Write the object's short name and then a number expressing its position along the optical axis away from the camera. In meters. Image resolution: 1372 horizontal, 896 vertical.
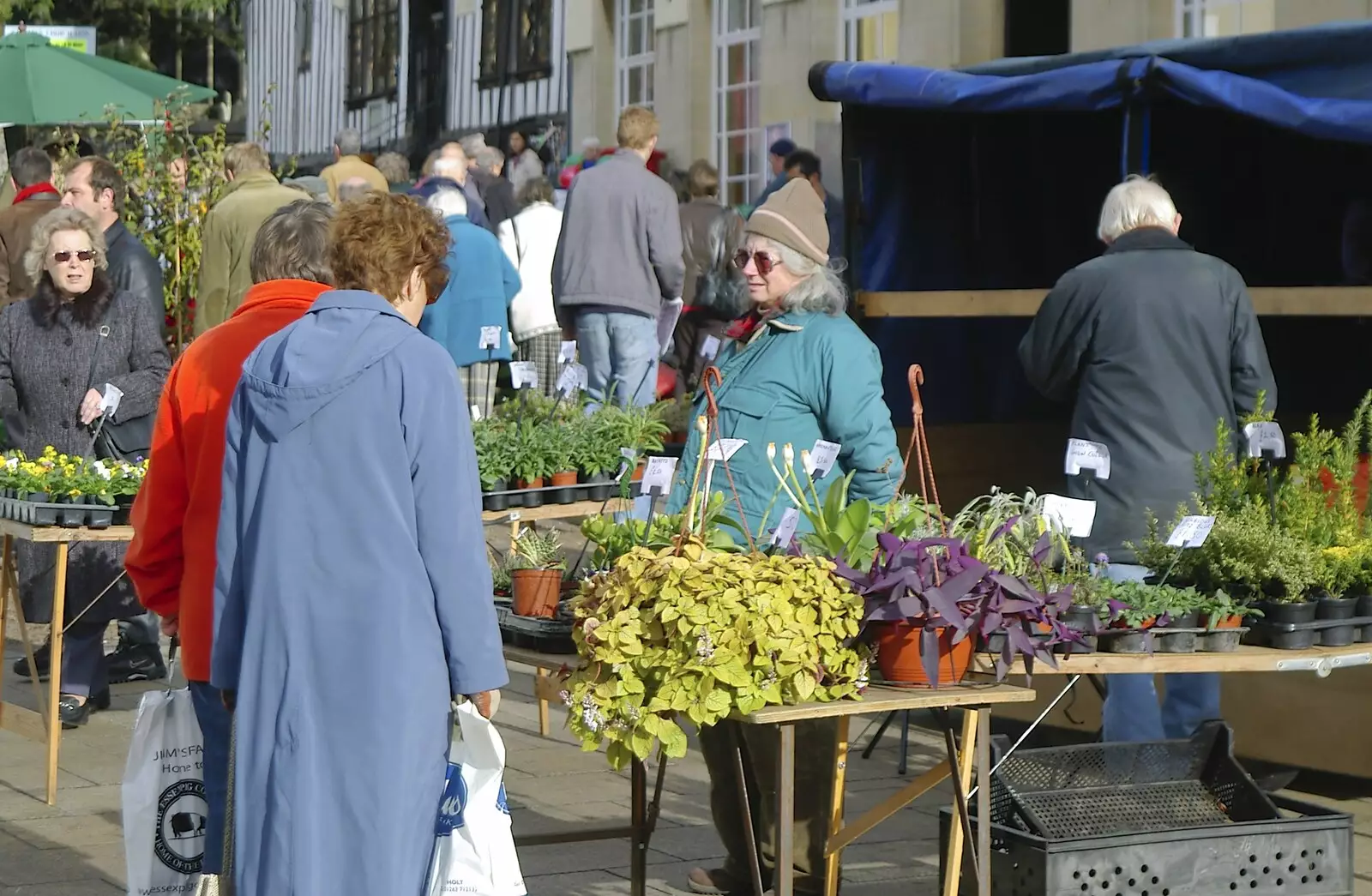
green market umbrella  14.62
